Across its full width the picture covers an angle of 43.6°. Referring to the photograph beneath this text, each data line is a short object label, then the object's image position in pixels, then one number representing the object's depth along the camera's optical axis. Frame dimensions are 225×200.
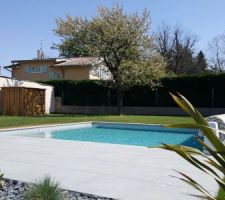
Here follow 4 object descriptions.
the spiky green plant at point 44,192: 2.97
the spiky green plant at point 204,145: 0.92
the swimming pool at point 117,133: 10.58
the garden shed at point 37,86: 17.98
